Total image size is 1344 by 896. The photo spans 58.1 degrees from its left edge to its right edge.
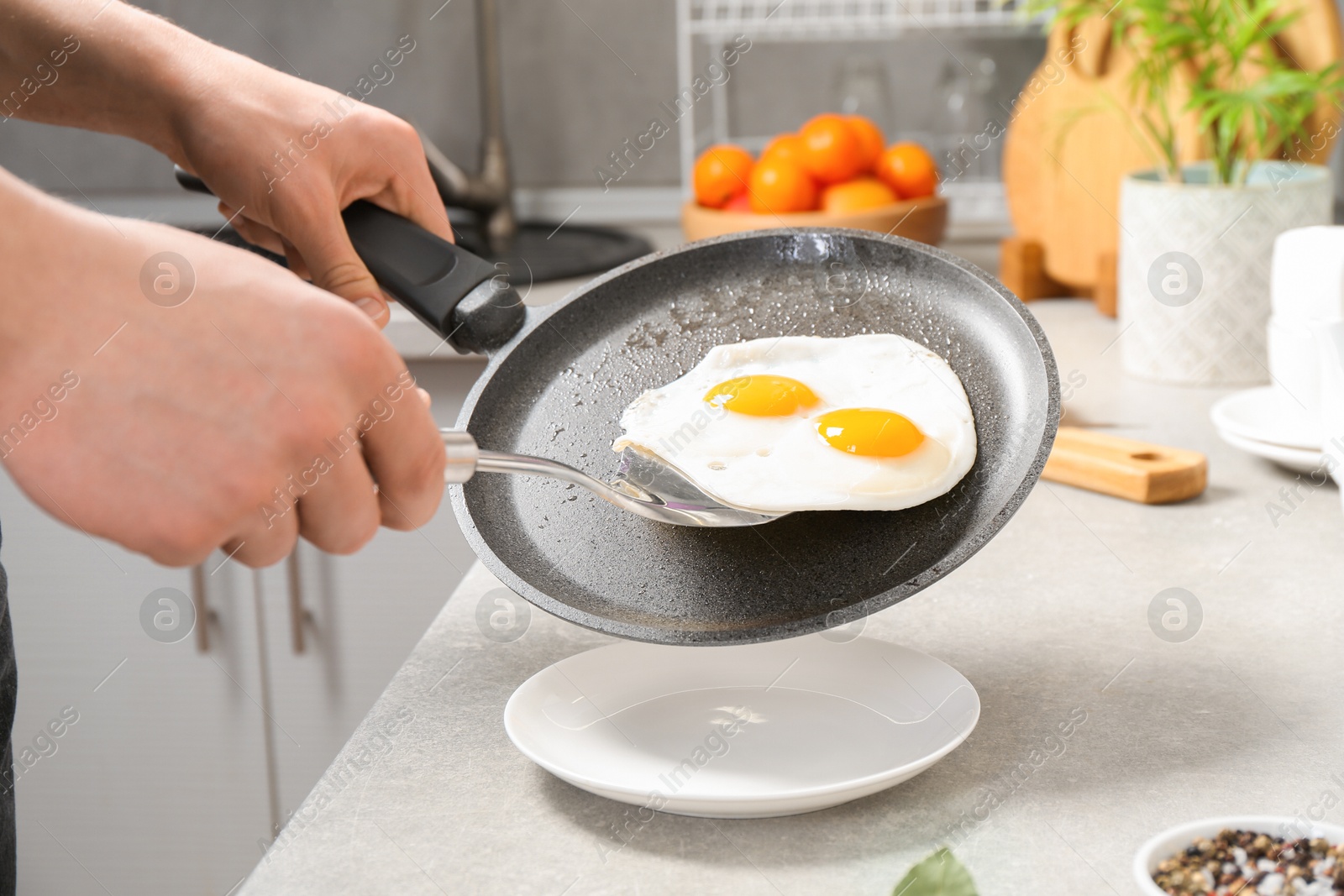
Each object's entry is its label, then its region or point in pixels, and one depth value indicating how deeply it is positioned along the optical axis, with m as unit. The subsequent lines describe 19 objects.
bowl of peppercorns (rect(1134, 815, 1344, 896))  0.55
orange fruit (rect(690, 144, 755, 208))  1.82
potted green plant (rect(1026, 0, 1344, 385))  1.37
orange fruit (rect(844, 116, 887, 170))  1.82
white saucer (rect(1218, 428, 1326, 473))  1.11
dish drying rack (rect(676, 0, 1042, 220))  1.98
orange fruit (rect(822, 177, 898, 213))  1.75
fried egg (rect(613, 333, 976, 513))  0.79
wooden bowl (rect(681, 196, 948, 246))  1.73
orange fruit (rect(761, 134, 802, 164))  1.78
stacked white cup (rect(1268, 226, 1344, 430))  1.16
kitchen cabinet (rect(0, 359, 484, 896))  1.68
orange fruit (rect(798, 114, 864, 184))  1.77
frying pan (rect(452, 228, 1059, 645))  0.74
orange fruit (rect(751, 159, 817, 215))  1.77
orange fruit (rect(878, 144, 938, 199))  1.78
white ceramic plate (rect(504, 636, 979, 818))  0.64
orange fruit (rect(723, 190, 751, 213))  1.82
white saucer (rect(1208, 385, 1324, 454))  1.14
